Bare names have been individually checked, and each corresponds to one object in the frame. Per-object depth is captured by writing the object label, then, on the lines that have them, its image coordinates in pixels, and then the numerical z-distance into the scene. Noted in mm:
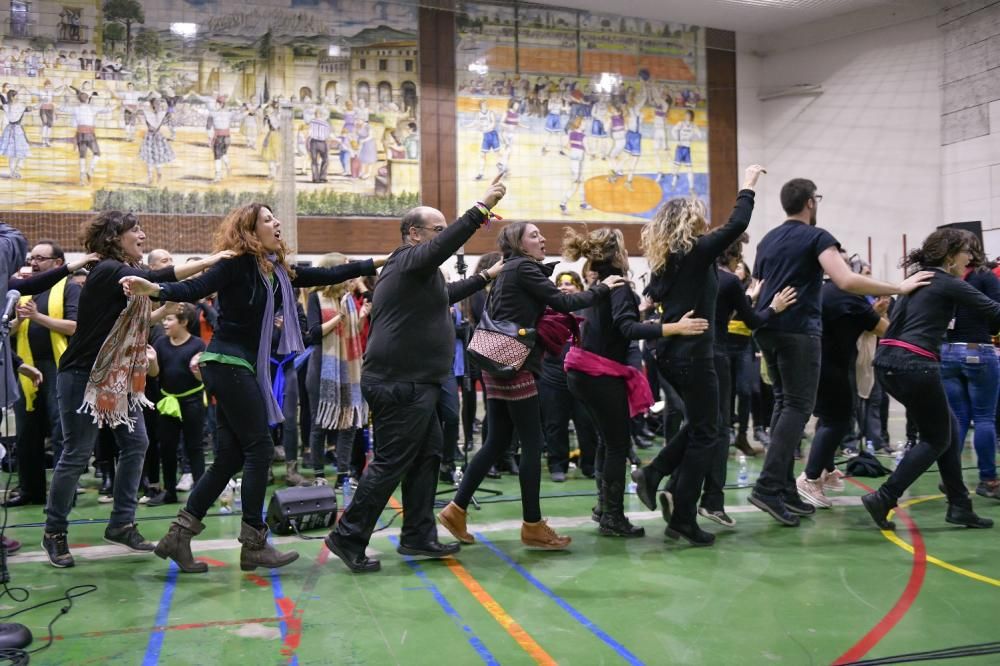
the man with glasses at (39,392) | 6188
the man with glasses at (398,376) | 4254
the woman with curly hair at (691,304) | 4656
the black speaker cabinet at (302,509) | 5207
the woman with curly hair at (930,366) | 5031
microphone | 3920
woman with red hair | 4195
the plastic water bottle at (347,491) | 6308
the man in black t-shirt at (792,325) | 5121
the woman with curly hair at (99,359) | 4531
